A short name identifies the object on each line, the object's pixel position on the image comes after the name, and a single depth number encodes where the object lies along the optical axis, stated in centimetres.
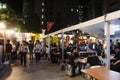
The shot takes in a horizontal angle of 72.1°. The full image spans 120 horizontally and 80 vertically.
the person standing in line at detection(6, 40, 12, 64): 621
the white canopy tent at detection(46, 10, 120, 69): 252
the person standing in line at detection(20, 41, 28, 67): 578
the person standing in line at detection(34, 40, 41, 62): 701
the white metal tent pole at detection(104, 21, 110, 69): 277
